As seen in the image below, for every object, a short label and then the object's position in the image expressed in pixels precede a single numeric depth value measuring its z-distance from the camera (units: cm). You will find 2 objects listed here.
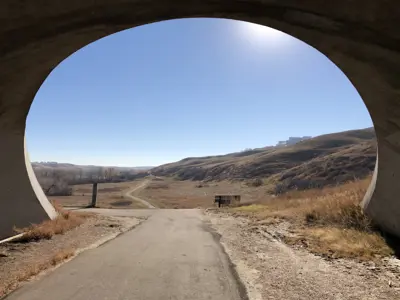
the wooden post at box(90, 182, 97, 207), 3193
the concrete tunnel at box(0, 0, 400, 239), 672
